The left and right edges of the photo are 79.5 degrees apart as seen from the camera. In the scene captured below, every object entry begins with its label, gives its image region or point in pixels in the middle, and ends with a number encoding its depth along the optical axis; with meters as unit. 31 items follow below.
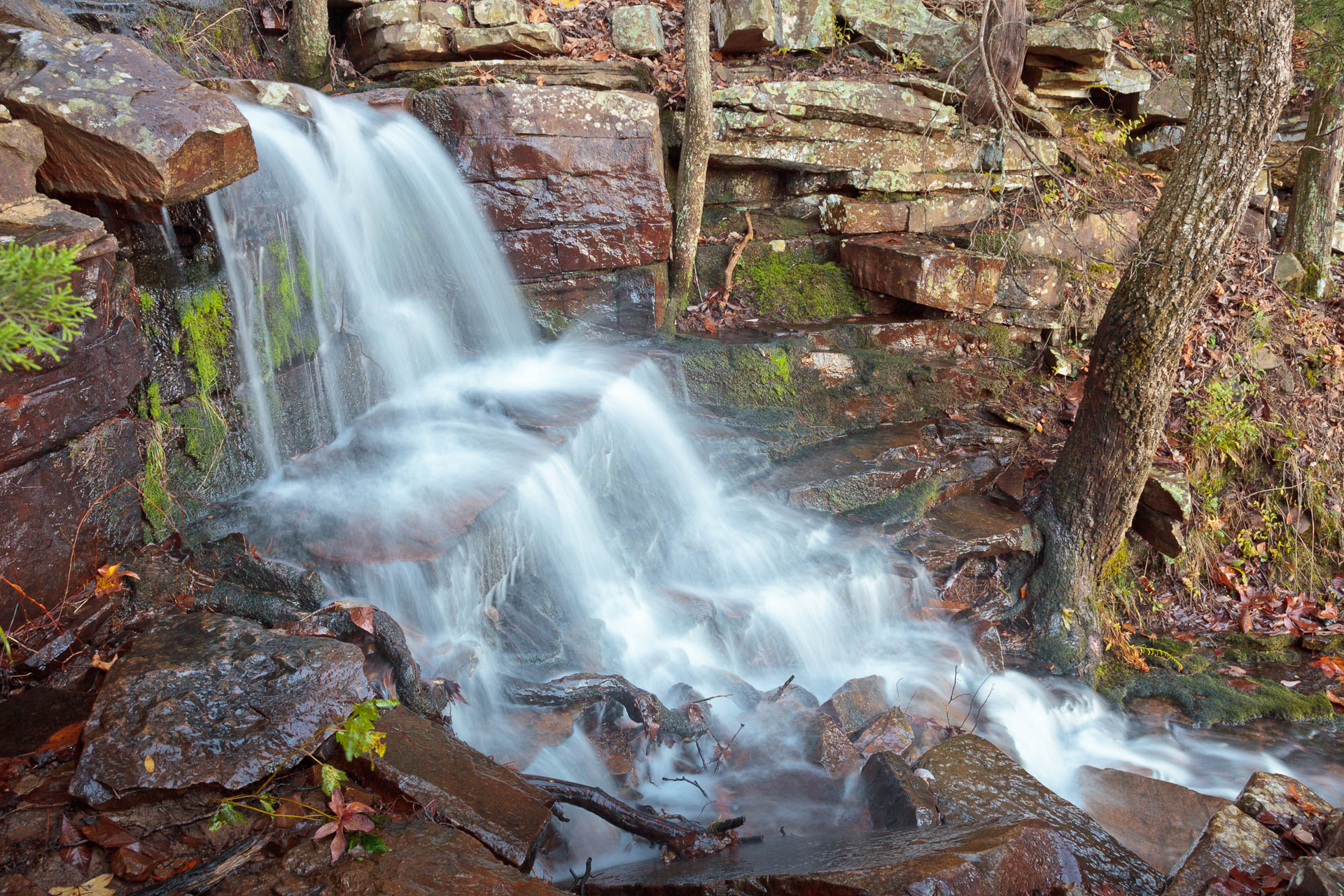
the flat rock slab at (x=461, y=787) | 2.72
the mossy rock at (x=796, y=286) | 7.53
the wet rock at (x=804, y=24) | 7.52
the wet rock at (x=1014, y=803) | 3.01
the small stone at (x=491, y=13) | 6.95
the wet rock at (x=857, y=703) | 4.43
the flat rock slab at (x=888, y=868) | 2.52
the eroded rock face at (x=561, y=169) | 6.27
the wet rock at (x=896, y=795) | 3.29
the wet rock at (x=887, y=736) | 4.20
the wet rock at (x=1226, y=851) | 2.73
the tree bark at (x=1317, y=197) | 8.43
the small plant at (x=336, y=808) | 2.54
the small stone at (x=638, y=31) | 7.32
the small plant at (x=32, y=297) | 2.02
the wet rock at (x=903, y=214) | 7.52
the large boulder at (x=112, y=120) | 3.79
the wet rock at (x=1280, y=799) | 3.06
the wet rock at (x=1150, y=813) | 4.02
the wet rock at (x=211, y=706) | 2.64
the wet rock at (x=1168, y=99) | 8.70
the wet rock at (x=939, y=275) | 6.82
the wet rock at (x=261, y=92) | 5.48
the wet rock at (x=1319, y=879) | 2.20
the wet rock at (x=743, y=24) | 7.25
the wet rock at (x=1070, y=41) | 7.96
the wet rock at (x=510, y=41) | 6.86
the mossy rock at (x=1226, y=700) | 5.48
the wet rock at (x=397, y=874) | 2.36
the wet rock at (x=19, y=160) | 3.56
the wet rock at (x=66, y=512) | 3.48
